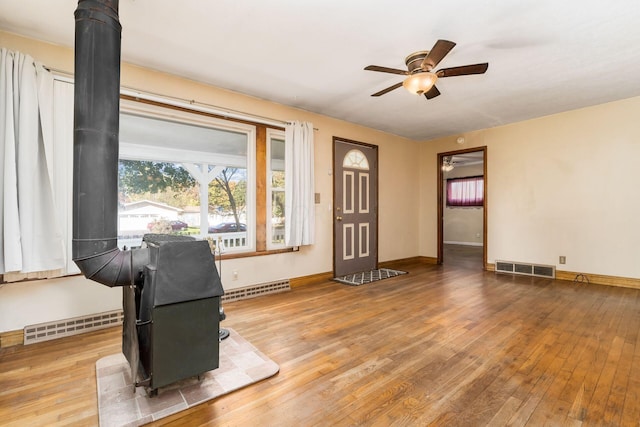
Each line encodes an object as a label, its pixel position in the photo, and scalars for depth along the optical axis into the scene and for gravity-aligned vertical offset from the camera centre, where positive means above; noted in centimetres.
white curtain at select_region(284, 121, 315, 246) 410 +45
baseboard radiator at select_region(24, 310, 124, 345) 250 -101
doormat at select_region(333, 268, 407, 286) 454 -101
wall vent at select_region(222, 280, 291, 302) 360 -99
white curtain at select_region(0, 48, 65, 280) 230 +36
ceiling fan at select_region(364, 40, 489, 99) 248 +132
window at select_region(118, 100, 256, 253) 305 +47
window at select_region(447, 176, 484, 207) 850 +75
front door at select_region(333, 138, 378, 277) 488 +17
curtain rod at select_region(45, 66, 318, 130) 292 +129
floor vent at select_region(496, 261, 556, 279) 471 -90
